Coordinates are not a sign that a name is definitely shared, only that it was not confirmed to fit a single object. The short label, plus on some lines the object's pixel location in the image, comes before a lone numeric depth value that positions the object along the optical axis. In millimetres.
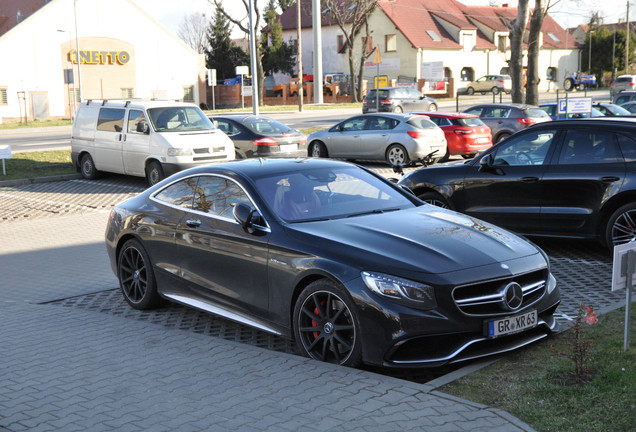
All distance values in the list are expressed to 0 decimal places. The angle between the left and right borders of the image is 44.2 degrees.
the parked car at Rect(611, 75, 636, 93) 58416
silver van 17469
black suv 9039
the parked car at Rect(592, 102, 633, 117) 26172
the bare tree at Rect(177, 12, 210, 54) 106438
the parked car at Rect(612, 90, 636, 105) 32594
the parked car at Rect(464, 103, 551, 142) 24469
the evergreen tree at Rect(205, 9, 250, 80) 78688
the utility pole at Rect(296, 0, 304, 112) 47575
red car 22250
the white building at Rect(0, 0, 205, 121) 55125
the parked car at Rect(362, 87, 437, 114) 43281
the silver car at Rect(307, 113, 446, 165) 20672
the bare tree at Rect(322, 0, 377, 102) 60688
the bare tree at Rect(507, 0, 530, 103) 29672
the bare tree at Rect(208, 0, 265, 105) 57656
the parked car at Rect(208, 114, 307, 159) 19766
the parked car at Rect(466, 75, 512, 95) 65562
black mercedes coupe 5332
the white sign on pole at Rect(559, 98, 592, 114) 21703
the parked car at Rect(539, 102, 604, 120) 26644
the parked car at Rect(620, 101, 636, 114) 28812
